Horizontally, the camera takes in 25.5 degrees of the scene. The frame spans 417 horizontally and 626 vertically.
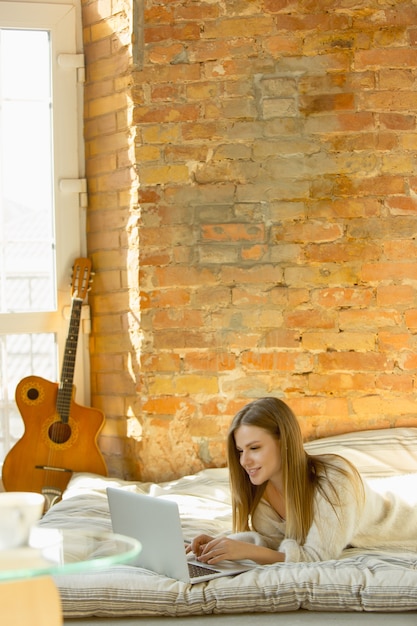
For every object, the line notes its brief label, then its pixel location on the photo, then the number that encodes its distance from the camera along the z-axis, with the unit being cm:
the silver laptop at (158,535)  244
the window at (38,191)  444
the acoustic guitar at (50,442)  422
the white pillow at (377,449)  383
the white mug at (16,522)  166
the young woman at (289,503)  267
